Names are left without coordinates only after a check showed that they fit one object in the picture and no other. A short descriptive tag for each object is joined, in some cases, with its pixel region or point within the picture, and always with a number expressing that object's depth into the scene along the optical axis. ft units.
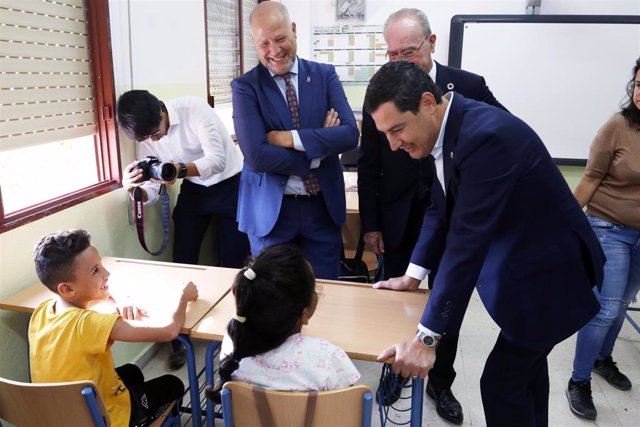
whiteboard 13.37
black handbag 10.21
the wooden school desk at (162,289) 5.47
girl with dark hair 3.93
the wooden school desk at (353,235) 10.63
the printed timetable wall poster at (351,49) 15.12
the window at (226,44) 11.67
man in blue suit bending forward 3.94
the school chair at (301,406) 3.65
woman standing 6.61
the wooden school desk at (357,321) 4.78
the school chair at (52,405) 3.86
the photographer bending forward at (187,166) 7.29
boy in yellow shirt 4.52
